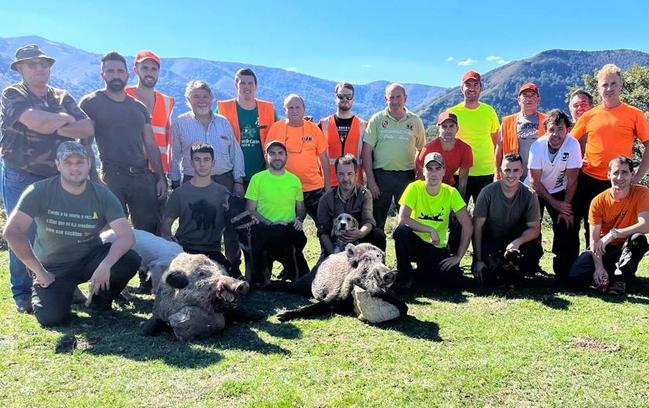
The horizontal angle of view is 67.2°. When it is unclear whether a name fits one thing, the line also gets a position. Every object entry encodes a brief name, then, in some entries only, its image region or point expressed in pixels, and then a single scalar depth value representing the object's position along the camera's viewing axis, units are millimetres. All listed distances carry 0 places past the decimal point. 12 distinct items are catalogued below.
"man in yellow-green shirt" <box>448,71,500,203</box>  9070
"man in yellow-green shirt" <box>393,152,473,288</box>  7730
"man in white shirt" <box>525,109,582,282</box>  7918
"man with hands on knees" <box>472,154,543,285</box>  7664
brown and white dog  7781
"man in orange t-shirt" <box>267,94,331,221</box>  8734
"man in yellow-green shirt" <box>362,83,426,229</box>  9023
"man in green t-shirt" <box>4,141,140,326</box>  5910
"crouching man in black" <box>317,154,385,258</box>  8102
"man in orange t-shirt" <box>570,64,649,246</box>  7820
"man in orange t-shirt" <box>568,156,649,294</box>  7180
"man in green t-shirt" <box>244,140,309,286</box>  8023
